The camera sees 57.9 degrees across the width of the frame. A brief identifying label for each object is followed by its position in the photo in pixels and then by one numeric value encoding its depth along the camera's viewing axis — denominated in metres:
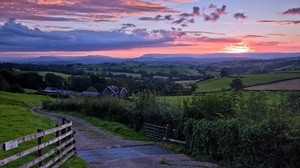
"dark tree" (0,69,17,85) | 77.09
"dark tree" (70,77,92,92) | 72.33
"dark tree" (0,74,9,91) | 69.49
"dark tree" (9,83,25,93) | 70.22
